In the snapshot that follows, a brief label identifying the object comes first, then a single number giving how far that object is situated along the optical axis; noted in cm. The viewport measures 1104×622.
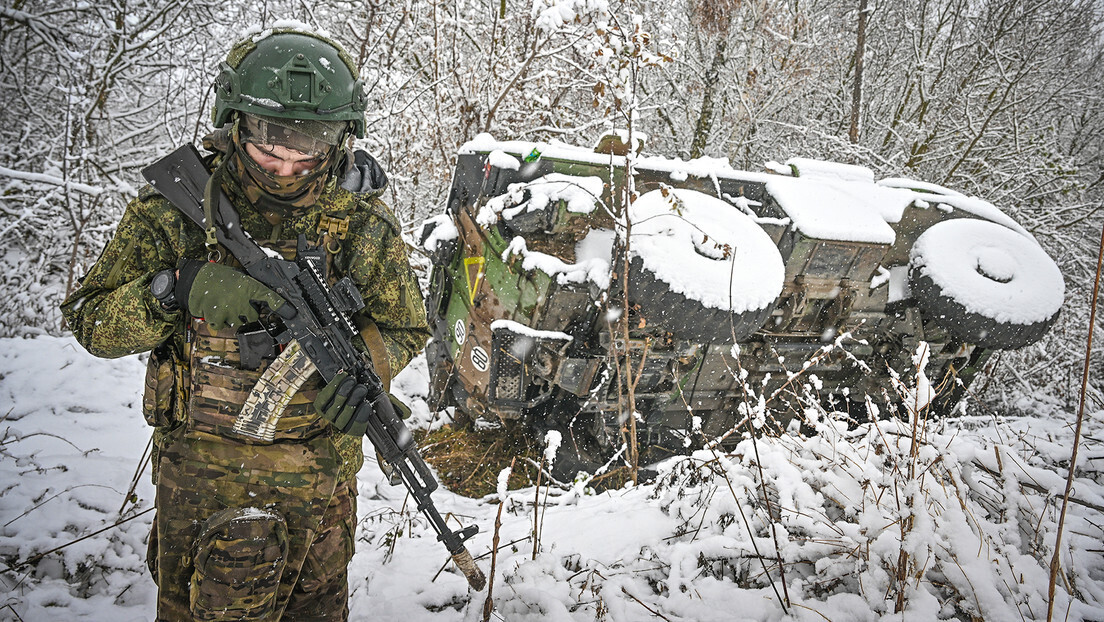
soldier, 169
